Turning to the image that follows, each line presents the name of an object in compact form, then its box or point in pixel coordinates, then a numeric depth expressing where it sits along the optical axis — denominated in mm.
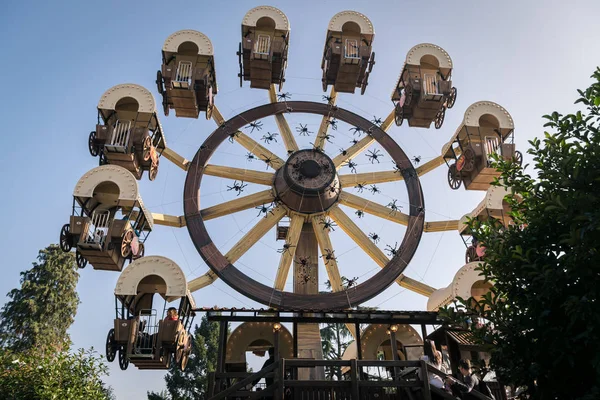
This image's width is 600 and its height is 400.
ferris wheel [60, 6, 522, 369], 12469
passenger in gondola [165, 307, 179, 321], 11508
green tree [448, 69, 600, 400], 4980
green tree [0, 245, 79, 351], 24592
